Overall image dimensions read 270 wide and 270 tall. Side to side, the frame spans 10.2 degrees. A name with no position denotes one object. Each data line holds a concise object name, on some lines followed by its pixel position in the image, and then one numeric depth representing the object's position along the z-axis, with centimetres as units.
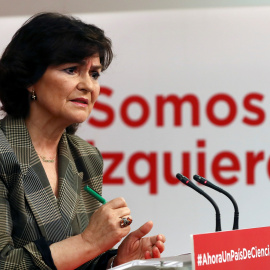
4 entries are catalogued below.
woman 321
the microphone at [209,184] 324
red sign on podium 302
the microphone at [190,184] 322
